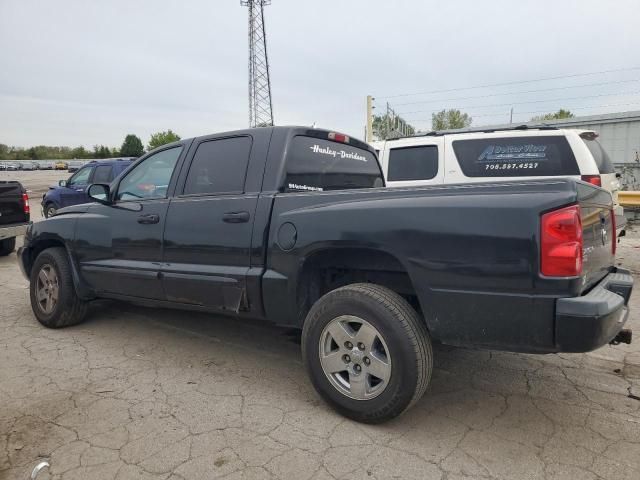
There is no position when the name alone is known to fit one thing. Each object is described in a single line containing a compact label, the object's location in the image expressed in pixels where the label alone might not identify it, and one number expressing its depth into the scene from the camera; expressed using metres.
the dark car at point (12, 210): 8.13
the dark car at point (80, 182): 11.27
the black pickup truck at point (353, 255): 2.22
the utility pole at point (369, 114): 14.72
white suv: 5.83
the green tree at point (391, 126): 15.62
